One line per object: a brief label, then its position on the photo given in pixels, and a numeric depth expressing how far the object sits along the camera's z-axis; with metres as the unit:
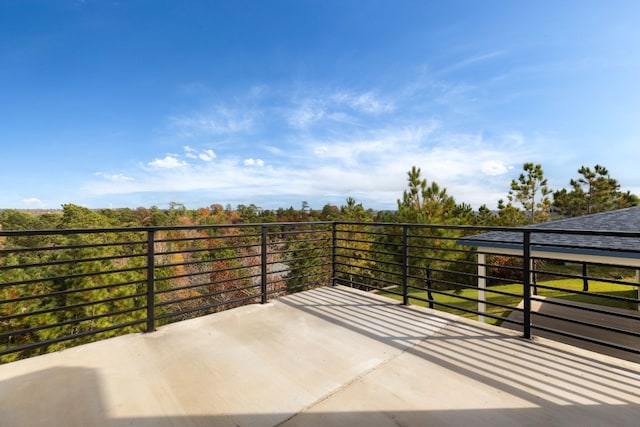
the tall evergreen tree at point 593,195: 18.27
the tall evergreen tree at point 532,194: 19.50
